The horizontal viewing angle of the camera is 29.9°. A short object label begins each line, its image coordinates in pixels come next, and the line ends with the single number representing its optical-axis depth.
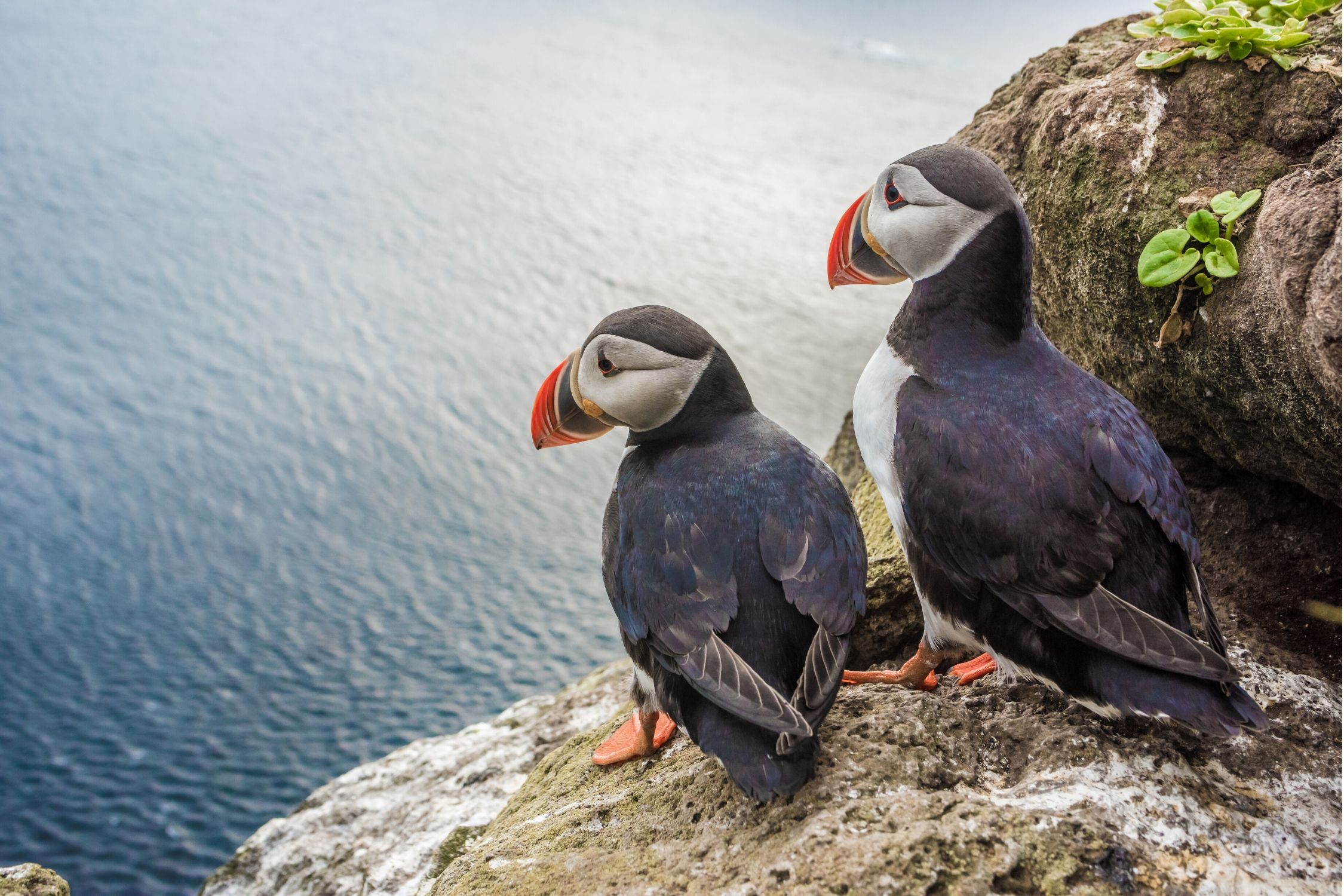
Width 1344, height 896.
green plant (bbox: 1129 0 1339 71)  1.01
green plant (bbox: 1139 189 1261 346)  0.97
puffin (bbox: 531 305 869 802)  0.88
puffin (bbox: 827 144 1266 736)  0.90
